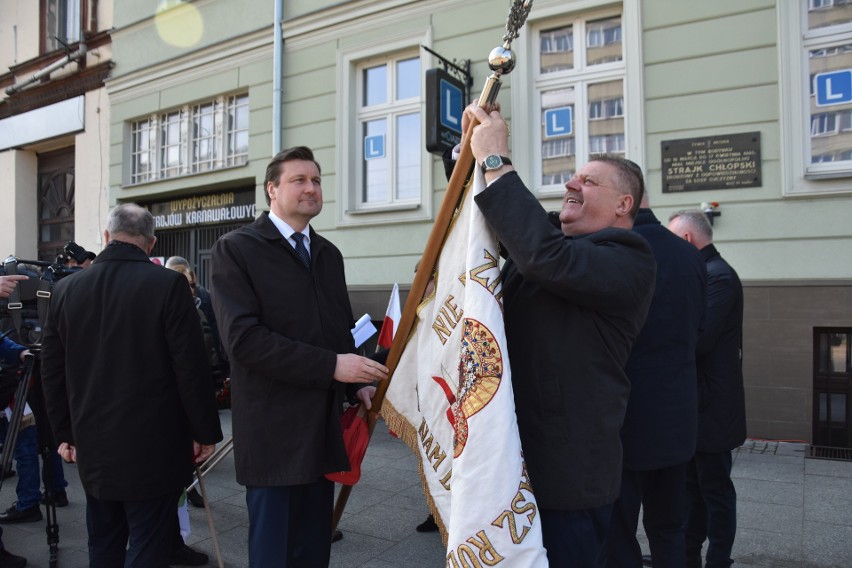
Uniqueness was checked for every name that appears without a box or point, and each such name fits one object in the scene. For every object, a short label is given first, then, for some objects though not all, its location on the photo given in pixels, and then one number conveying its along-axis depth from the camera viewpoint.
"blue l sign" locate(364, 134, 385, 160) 8.82
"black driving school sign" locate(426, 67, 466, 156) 7.24
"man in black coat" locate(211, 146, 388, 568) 2.29
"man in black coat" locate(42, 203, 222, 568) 2.70
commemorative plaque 6.28
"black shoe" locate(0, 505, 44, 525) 4.29
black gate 10.76
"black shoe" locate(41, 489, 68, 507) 4.63
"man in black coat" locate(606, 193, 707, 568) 2.57
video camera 3.37
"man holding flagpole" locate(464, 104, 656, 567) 1.79
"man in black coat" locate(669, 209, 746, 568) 3.20
